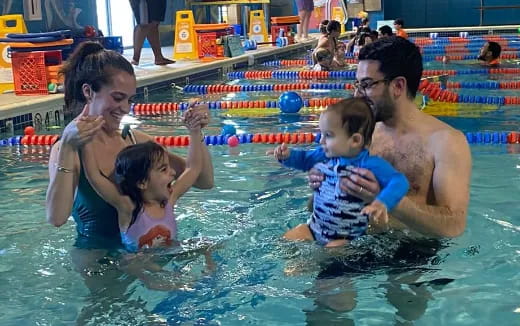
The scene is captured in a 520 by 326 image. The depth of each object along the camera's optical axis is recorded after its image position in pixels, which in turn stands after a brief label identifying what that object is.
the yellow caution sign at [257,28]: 19.39
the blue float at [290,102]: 8.47
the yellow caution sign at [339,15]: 23.61
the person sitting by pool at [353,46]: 15.11
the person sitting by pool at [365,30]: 13.86
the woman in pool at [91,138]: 2.99
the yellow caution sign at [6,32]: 10.96
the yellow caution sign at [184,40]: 15.04
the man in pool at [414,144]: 3.00
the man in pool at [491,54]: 12.52
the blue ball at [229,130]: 7.11
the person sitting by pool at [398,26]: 17.11
